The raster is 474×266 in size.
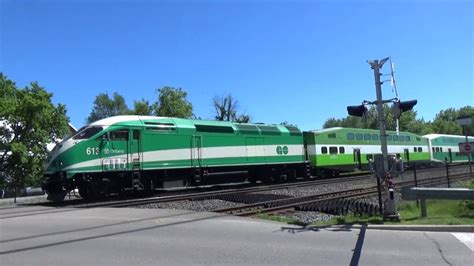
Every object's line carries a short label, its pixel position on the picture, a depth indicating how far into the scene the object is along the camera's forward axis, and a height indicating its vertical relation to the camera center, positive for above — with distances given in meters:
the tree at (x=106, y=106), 105.75 +16.23
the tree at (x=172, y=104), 59.12 +8.96
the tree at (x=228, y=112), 82.58 +10.60
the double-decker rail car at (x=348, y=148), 34.62 +1.72
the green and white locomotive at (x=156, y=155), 20.64 +1.12
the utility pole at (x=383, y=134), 12.75 +0.91
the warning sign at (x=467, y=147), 25.73 +0.90
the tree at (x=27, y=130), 33.84 +3.84
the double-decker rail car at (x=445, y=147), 51.34 +1.96
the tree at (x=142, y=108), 62.98 +9.08
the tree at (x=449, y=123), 107.12 +9.45
